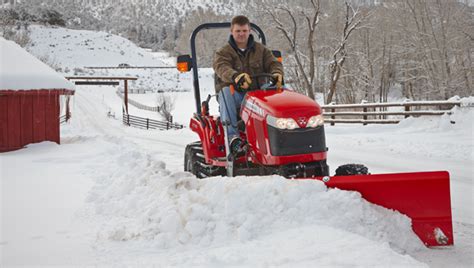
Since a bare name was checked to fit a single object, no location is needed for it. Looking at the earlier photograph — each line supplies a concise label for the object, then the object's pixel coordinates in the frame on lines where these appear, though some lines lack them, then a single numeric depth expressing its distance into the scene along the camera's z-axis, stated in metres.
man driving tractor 4.21
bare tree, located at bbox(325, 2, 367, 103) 21.09
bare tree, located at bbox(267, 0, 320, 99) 20.98
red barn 10.07
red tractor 2.97
